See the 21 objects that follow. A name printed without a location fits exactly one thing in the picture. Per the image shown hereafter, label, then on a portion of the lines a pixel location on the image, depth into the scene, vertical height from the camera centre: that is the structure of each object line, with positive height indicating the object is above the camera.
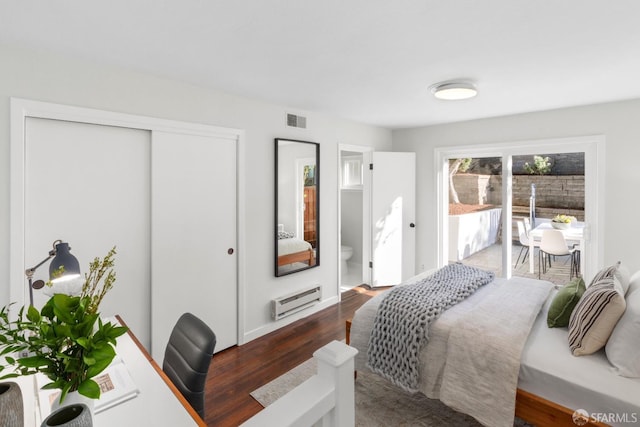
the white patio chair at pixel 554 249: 3.80 -0.47
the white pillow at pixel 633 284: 2.09 -0.50
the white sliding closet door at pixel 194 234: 2.72 -0.20
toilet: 5.39 -0.71
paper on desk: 1.26 -0.72
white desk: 1.18 -0.74
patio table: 3.72 -0.30
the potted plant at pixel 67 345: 0.96 -0.39
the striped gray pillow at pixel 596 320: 1.80 -0.62
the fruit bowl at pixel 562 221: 3.81 -0.14
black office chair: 1.50 -0.70
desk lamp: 1.42 -0.24
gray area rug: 2.21 -1.41
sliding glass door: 3.66 +0.13
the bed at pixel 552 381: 1.60 -0.90
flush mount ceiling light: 2.76 +1.01
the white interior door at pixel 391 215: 4.84 -0.07
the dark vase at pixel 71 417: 0.91 -0.58
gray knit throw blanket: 2.13 -0.78
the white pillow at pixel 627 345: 1.65 -0.70
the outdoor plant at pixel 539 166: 3.95 +0.53
